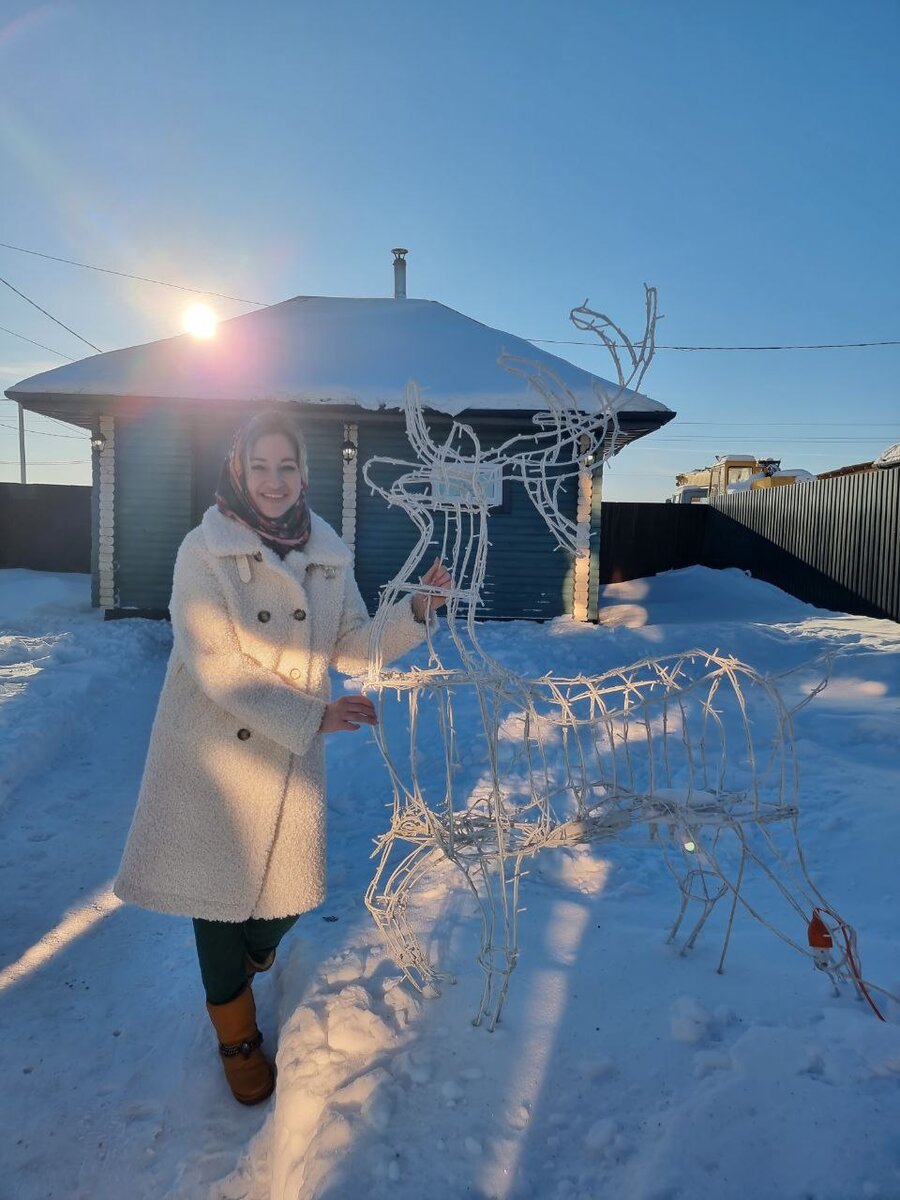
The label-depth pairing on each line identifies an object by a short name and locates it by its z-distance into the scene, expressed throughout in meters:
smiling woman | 1.79
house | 8.48
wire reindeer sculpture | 1.80
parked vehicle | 21.53
